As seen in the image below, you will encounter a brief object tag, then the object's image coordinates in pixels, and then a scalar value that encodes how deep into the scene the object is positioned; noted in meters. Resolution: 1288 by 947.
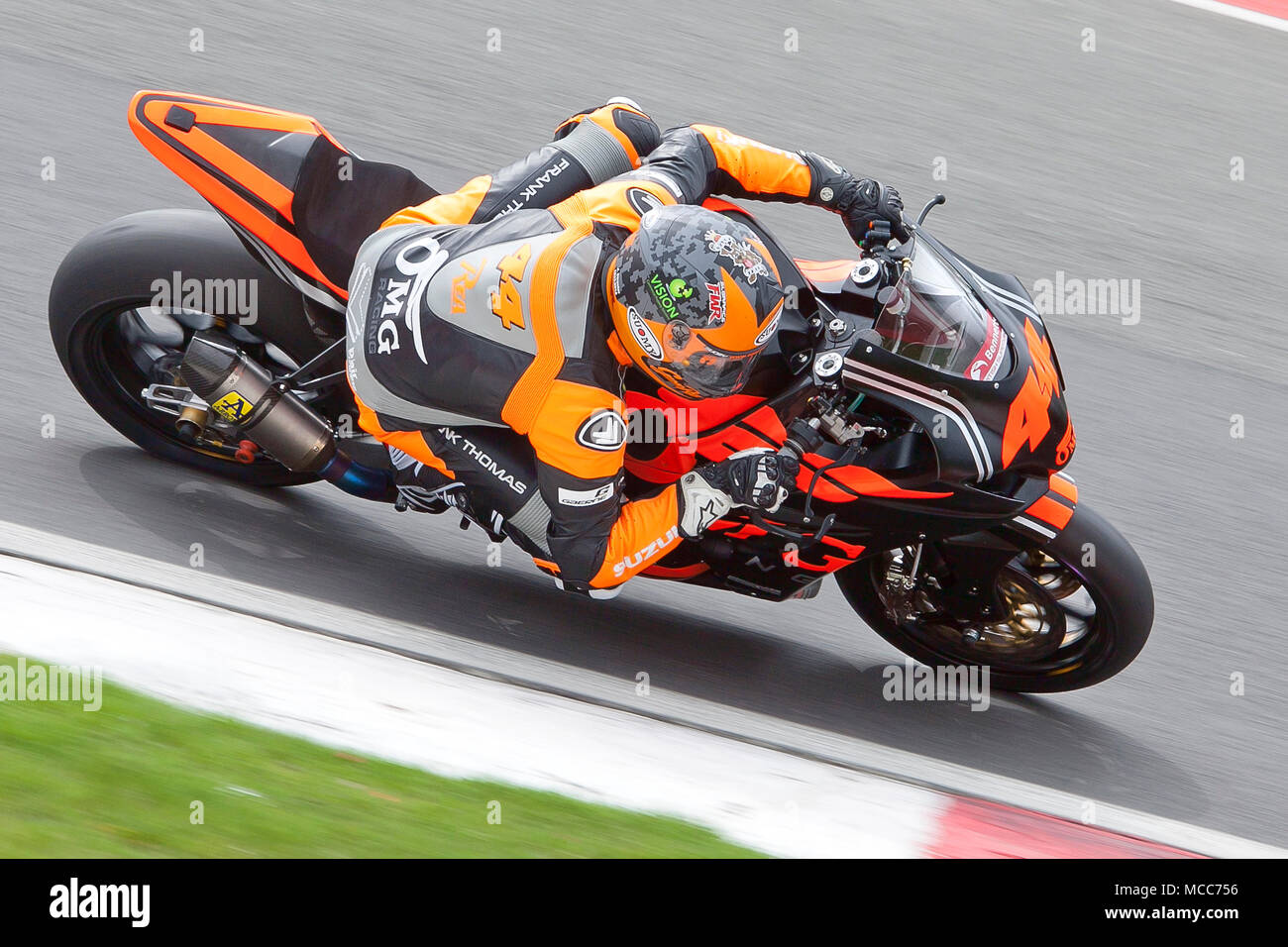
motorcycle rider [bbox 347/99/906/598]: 6.57
